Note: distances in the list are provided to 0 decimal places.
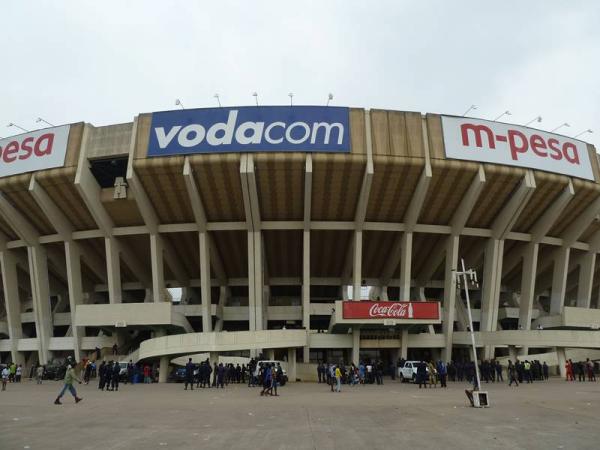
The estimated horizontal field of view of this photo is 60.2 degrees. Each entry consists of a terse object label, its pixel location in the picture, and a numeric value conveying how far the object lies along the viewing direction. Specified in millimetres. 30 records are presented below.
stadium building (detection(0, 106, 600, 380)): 35688
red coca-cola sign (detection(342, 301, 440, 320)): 34969
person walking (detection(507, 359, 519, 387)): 28484
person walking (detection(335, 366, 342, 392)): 24172
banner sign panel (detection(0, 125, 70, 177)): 37438
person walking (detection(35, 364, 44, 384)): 33094
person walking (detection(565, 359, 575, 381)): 34062
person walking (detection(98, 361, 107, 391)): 25750
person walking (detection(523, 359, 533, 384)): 31028
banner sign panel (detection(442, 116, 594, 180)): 36719
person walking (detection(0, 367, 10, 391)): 26466
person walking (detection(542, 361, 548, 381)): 34925
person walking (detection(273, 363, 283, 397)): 28253
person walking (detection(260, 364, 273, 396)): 21709
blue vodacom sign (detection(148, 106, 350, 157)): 35438
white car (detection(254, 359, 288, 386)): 29412
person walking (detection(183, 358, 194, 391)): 25906
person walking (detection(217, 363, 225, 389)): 27203
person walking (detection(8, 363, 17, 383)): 35969
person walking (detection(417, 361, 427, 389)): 27188
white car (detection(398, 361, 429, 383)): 31573
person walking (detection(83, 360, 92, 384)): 32100
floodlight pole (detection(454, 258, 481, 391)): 22114
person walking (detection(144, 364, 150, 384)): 33188
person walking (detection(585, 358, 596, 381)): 33062
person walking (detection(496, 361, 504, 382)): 33656
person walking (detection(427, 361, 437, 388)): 27552
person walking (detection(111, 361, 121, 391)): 25852
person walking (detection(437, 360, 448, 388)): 27141
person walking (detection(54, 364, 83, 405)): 17906
